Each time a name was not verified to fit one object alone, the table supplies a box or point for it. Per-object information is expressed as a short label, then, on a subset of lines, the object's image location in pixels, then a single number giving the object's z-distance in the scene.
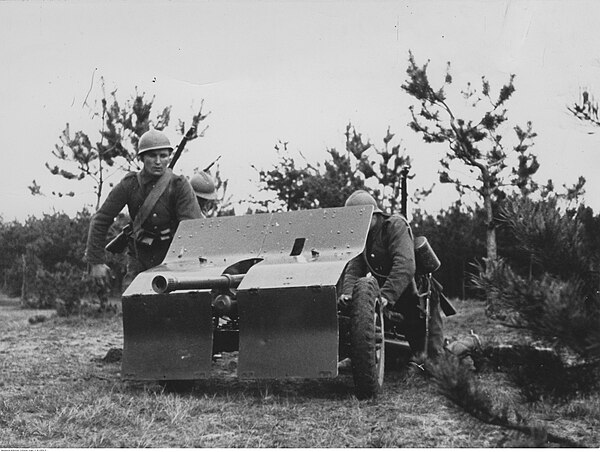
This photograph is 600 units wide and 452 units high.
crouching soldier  5.50
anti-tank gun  4.48
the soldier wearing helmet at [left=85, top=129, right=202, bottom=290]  6.20
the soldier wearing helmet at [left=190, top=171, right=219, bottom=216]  7.64
